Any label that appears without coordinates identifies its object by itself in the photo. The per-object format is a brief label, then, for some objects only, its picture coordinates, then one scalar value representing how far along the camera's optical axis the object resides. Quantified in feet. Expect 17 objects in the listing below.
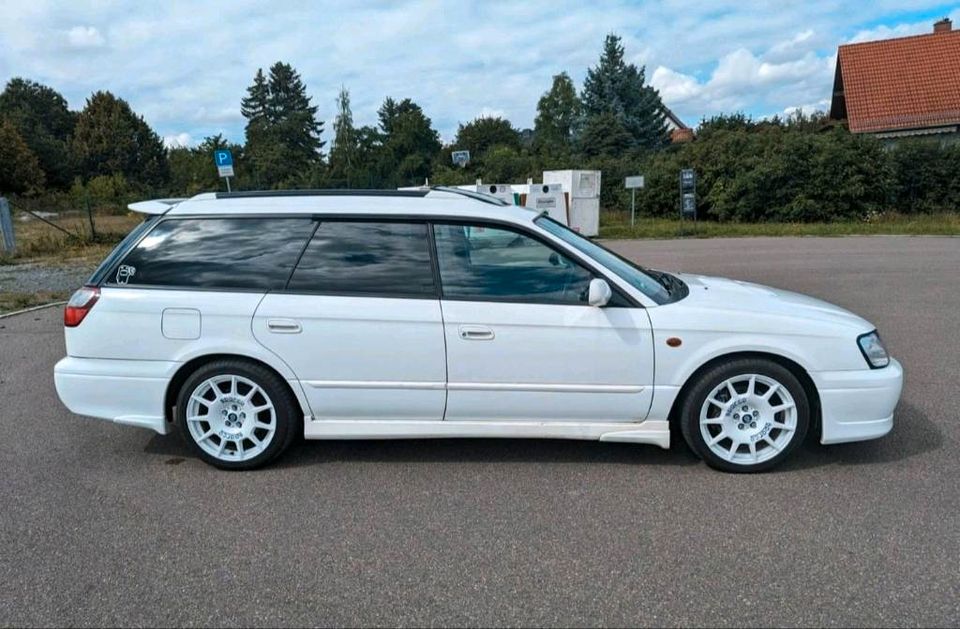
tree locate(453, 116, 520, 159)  233.64
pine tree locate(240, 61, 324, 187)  255.31
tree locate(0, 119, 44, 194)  159.22
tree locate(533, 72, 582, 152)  223.51
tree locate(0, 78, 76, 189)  196.54
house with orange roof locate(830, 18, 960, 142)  95.96
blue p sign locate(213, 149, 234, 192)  51.42
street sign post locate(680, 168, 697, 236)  73.20
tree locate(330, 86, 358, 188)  212.84
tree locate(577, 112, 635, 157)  131.95
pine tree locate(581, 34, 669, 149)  138.10
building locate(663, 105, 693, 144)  176.20
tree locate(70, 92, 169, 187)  213.25
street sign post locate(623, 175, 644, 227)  72.08
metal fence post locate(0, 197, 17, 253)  53.93
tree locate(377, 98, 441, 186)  189.47
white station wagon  12.14
